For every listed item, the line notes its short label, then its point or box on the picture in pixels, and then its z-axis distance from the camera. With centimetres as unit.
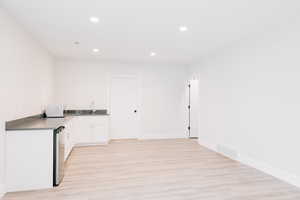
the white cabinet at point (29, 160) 192
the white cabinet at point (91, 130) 385
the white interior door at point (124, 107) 456
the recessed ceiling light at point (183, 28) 242
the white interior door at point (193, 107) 494
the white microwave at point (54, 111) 329
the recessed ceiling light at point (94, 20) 214
